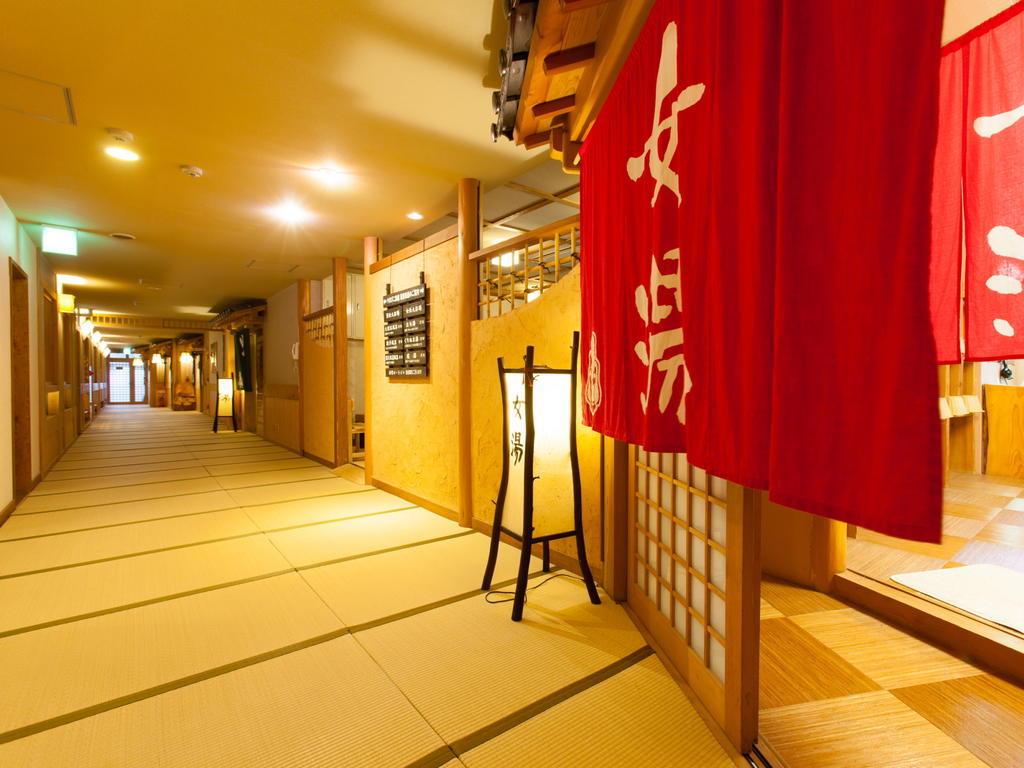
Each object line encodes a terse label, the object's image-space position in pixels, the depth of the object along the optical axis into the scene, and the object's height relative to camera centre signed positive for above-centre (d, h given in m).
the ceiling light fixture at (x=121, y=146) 3.06 +1.59
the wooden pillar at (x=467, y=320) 3.86 +0.44
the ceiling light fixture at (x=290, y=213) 4.38 +1.59
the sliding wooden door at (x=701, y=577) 1.48 -0.82
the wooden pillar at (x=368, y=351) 5.36 +0.25
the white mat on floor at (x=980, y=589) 2.11 -1.12
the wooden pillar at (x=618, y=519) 2.51 -0.81
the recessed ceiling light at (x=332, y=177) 3.68 +1.61
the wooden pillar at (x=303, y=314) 7.42 +0.94
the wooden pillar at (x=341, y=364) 6.18 +0.11
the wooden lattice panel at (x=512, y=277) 3.01 +0.72
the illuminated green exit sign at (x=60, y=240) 5.00 +1.47
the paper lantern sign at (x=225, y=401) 10.59 -0.66
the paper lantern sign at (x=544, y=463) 2.43 -0.50
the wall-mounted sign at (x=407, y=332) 4.36 +0.39
